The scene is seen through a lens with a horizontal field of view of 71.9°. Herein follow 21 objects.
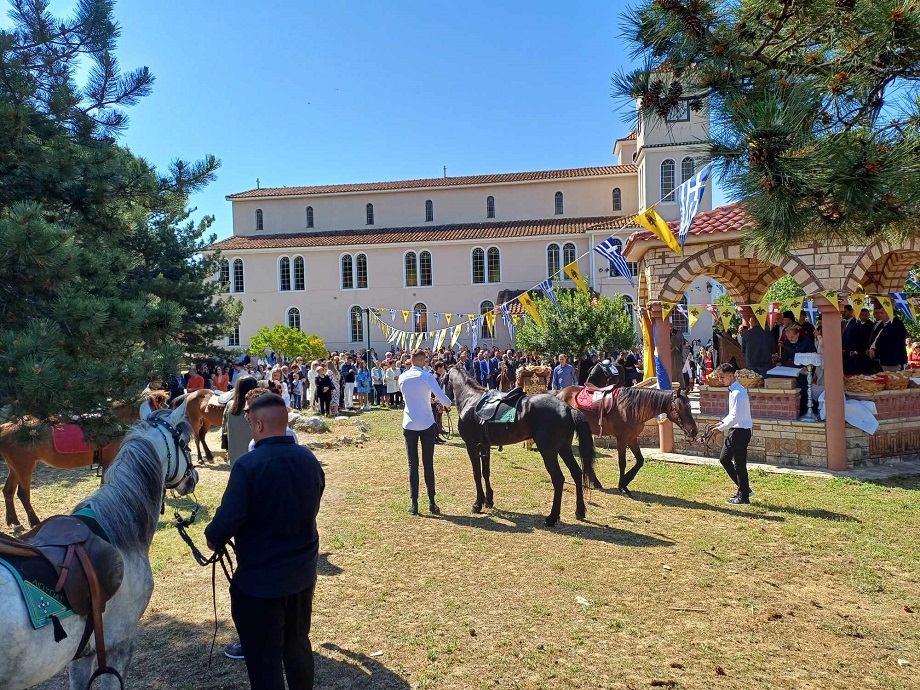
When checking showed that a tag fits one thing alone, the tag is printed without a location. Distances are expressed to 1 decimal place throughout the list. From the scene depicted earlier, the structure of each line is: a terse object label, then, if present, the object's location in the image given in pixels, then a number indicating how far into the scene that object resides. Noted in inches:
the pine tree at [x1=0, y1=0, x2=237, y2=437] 121.8
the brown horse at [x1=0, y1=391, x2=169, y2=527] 289.9
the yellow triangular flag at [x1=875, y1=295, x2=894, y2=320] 454.3
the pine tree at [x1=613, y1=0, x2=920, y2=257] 116.7
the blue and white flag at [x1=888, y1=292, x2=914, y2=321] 475.9
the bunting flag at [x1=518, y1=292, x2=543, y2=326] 633.6
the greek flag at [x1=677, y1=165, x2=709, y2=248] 379.2
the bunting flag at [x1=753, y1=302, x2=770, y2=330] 502.1
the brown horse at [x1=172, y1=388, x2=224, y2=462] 454.9
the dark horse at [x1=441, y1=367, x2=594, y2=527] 293.7
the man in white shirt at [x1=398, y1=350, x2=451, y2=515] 298.4
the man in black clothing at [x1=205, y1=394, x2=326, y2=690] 121.5
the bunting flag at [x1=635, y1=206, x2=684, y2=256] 397.4
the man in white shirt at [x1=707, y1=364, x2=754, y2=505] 304.5
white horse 109.1
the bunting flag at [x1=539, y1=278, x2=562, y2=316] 652.1
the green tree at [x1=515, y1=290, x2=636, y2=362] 1014.4
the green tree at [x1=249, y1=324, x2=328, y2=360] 1364.4
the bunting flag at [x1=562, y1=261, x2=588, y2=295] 540.0
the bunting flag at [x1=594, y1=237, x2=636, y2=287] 477.5
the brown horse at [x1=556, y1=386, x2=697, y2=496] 336.8
